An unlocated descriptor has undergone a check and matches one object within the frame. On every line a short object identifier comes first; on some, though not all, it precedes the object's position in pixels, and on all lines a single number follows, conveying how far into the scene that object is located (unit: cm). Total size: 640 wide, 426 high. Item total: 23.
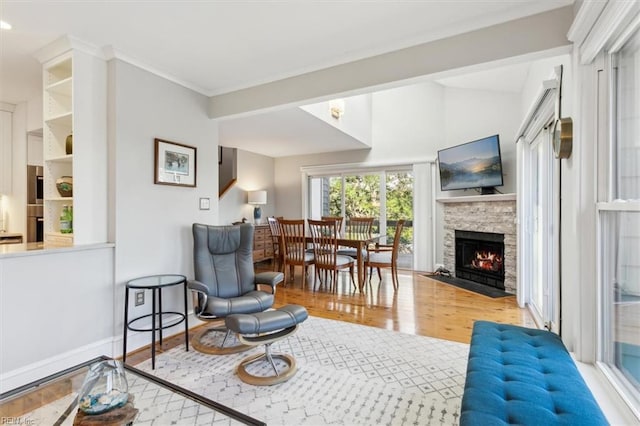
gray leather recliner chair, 254
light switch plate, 326
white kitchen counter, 204
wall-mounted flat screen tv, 451
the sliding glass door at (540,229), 261
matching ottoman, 207
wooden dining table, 429
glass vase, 115
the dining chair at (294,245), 446
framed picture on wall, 280
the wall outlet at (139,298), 265
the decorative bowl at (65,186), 259
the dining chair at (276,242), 480
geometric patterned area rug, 178
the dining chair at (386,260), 441
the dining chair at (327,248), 429
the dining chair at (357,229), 516
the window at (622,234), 127
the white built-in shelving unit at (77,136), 239
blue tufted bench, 107
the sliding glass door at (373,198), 613
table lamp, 619
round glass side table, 234
